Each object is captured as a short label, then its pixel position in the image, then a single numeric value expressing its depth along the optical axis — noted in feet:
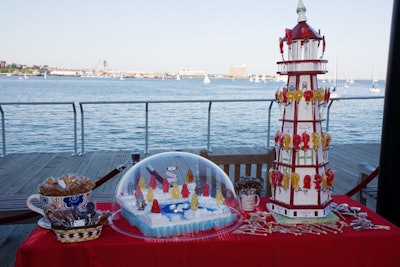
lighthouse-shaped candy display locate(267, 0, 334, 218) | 6.59
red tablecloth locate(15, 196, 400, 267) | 5.60
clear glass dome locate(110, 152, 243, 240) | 5.93
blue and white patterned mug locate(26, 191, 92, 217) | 6.24
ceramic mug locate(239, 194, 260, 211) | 7.30
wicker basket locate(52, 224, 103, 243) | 5.62
